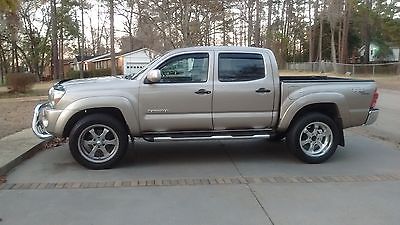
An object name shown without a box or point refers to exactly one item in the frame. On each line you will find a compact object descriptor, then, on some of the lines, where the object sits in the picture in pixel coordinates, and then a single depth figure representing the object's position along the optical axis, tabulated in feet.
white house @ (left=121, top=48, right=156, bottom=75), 178.20
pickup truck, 22.77
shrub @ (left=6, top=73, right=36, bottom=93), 85.81
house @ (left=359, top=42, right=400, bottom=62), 187.42
